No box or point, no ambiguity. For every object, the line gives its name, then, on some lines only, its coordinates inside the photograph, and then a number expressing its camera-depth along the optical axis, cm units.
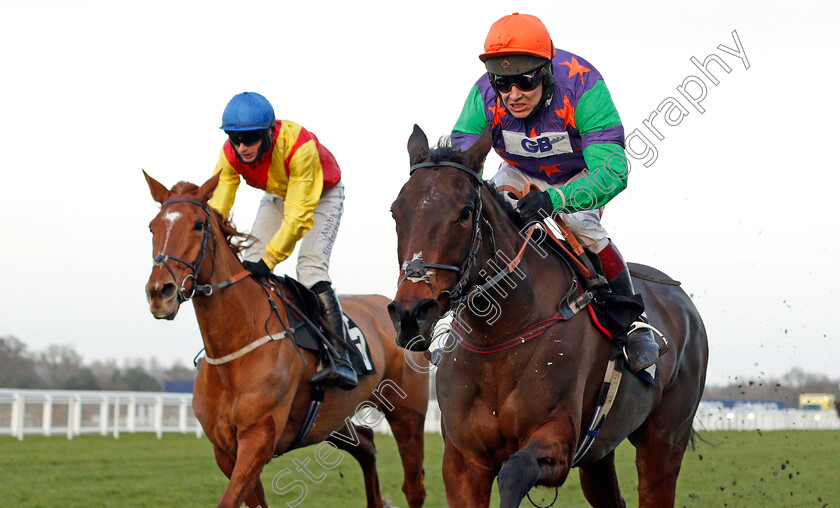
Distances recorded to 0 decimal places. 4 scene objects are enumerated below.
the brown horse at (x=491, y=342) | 661
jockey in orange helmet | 803
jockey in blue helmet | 1206
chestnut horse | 1051
